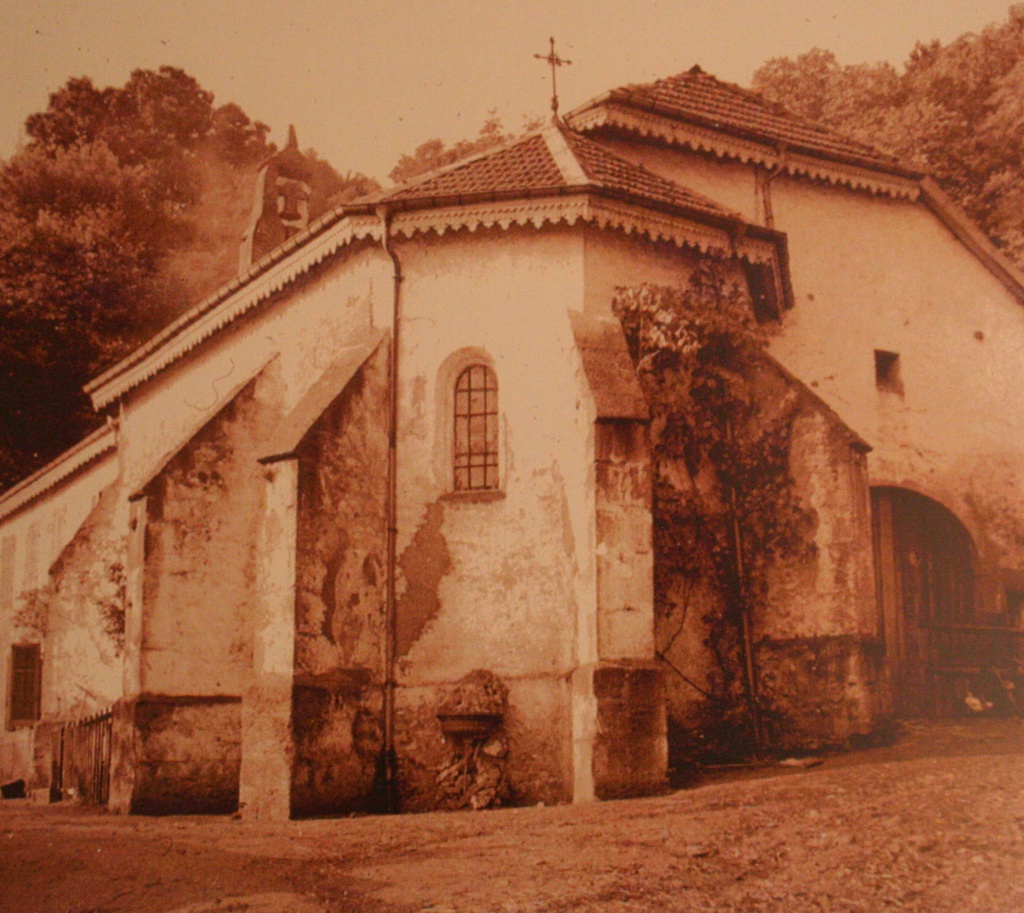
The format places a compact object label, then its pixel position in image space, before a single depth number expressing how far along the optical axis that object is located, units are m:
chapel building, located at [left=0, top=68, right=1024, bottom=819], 14.30
